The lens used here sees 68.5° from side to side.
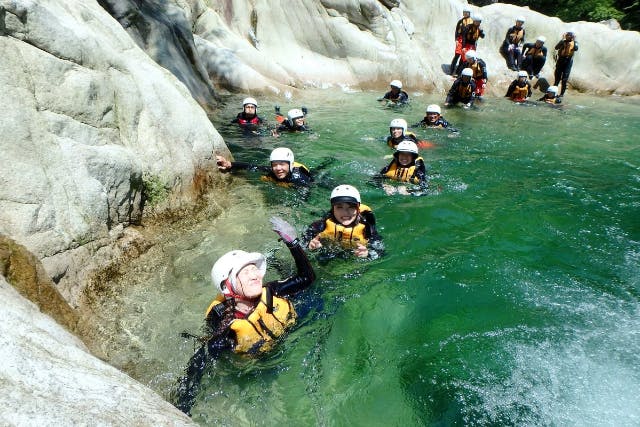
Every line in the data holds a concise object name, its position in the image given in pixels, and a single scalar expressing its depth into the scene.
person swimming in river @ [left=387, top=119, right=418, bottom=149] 9.85
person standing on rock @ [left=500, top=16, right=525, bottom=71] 20.52
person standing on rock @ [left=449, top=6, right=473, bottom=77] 19.19
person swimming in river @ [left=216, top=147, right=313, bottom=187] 7.32
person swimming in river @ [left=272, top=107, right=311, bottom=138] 10.98
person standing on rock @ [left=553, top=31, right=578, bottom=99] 19.41
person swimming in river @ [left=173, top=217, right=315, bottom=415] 3.61
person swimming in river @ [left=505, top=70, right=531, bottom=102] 17.28
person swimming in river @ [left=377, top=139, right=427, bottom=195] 7.83
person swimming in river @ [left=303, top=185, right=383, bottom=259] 5.67
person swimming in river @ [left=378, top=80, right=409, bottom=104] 15.23
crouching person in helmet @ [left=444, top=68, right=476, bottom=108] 15.43
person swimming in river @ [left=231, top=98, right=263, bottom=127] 11.09
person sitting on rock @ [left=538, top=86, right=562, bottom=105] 17.20
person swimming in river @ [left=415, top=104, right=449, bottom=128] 11.99
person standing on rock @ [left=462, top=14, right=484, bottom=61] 18.92
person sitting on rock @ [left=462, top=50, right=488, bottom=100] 17.80
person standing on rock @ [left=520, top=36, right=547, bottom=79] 20.12
